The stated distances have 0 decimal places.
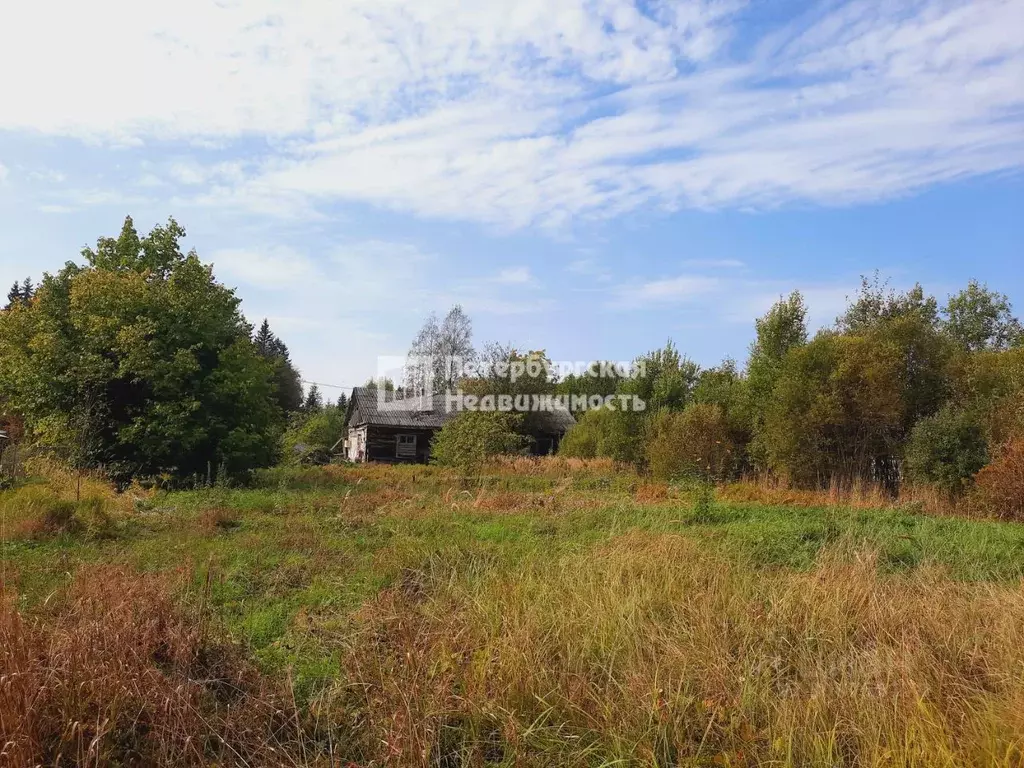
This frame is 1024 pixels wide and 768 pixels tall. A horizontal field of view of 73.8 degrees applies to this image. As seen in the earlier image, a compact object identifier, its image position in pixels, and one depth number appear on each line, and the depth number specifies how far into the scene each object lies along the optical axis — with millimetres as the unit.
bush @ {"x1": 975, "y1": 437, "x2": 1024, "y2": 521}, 11523
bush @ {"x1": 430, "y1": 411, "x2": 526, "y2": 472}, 23797
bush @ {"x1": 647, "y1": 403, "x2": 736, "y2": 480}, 19392
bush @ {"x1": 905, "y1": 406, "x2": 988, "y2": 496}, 13375
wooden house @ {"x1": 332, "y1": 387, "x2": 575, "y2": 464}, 36312
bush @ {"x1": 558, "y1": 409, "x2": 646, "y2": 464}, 23453
